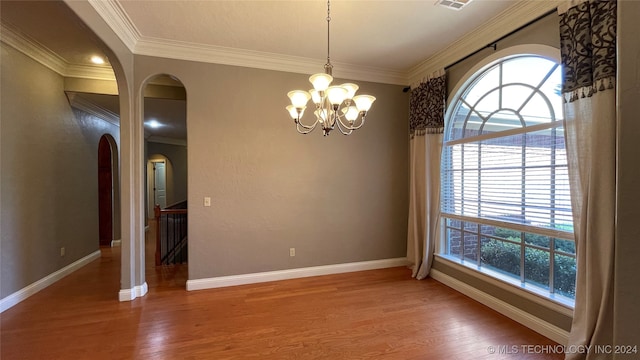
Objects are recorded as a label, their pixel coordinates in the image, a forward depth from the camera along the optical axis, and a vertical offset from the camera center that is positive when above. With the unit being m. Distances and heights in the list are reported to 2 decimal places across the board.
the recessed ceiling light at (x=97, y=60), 3.55 +1.61
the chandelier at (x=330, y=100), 2.00 +0.62
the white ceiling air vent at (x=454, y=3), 2.47 +1.61
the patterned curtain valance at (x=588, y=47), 1.86 +0.95
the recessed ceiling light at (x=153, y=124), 6.49 +1.39
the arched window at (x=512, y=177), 2.42 -0.01
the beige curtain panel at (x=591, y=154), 1.85 +0.16
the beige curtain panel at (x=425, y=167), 3.62 +0.14
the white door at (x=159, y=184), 10.28 -0.21
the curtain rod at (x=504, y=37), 2.38 +1.44
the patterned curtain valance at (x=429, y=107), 3.56 +0.98
